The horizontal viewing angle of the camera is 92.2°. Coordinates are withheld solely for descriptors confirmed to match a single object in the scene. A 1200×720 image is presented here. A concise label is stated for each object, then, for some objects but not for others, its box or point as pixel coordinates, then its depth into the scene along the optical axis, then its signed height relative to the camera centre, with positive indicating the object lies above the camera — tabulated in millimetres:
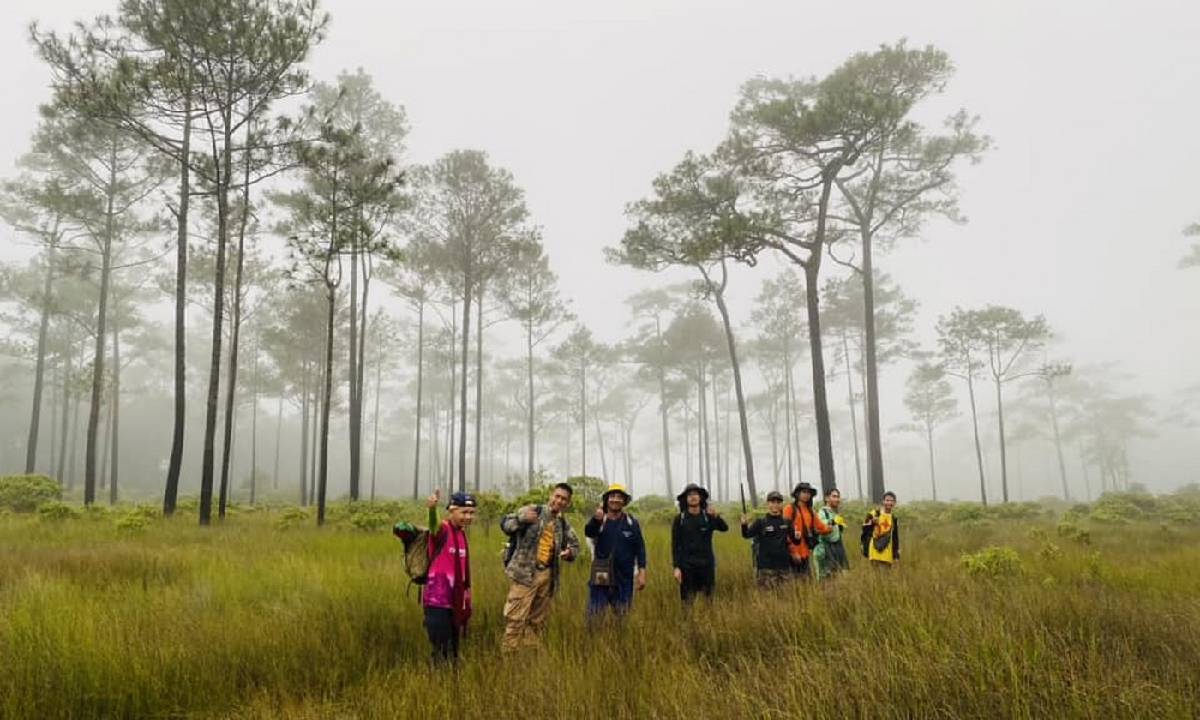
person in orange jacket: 7691 -1102
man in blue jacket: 6418 -1181
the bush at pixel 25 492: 15234 -647
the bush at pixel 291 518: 13233 -1363
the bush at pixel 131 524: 11266 -1150
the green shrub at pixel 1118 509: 17391 -2441
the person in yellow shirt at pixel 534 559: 5676 -1084
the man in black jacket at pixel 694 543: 7035 -1144
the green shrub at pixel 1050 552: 9453 -1877
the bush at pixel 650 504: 21819 -2207
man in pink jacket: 5051 -1120
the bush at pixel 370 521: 13008 -1420
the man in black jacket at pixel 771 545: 7570 -1299
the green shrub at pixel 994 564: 7691 -1664
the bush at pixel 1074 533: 11891 -2074
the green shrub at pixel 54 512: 12814 -995
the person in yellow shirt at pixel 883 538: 8695 -1432
